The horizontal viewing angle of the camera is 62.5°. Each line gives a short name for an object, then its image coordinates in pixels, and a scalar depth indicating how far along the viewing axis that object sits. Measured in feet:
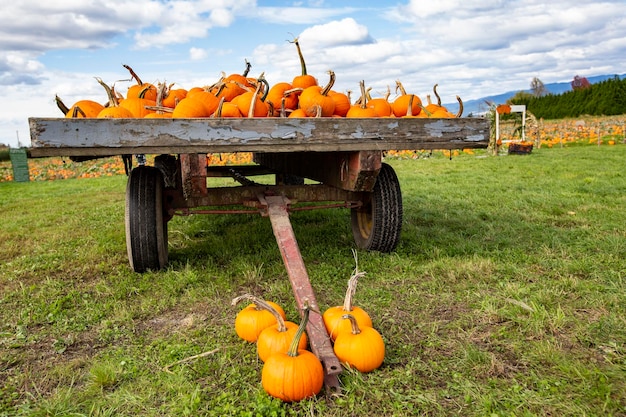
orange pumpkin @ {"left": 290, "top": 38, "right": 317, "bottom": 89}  12.09
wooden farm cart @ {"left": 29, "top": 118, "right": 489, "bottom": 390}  8.56
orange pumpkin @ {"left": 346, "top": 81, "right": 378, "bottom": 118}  10.53
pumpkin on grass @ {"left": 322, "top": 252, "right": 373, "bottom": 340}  7.93
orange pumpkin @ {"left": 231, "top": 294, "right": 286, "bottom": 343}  8.29
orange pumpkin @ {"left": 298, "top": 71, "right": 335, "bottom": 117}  10.32
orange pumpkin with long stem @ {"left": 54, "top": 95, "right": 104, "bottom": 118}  10.52
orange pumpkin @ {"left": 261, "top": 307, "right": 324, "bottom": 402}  6.55
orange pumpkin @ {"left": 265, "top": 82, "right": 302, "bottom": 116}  11.35
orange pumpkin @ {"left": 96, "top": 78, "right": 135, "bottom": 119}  9.05
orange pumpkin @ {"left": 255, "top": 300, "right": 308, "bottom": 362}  7.42
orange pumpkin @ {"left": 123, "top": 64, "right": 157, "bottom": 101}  11.69
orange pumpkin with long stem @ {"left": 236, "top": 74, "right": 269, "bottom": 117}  10.13
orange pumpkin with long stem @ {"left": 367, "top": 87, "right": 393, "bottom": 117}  11.53
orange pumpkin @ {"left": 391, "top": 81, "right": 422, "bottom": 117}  11.35
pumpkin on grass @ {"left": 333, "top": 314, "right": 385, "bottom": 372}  7.24
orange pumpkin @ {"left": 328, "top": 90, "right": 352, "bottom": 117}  11.28
